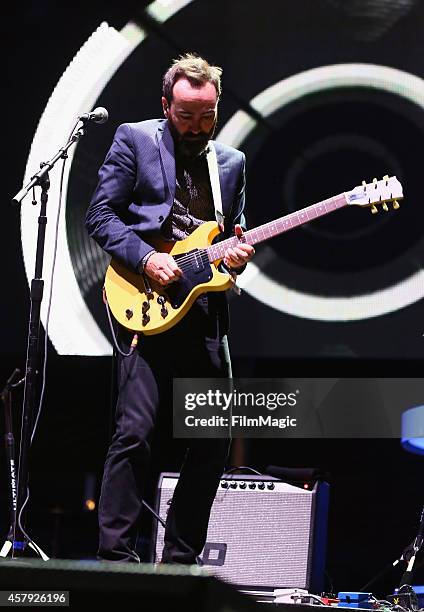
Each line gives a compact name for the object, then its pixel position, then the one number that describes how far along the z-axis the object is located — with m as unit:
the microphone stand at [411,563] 7.04
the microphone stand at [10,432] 8.42
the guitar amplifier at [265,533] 7.48
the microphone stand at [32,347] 6.75
